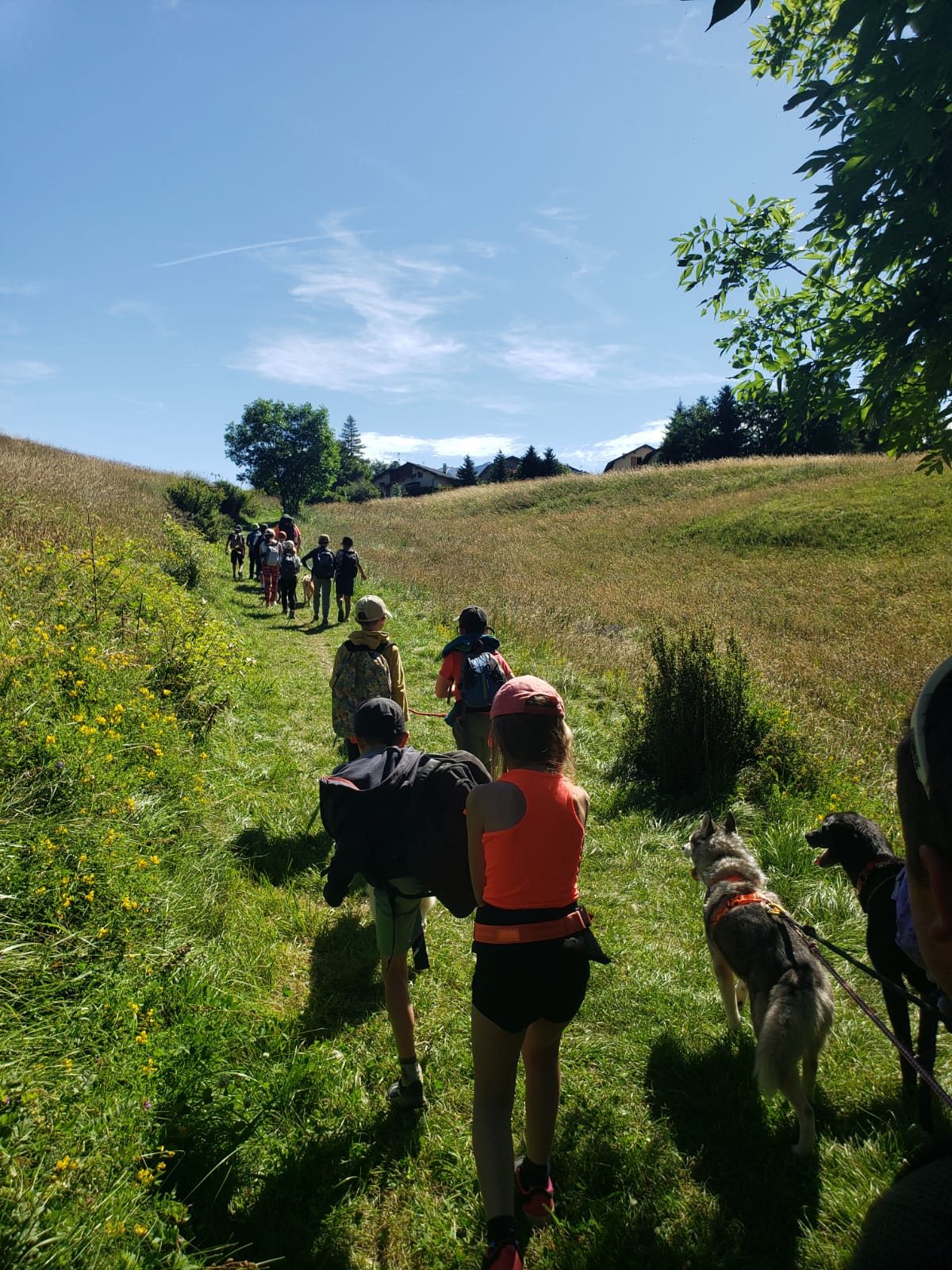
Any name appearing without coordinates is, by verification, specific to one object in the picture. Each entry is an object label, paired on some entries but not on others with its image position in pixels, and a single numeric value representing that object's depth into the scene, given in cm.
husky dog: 284
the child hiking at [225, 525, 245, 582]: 2034
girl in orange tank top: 234
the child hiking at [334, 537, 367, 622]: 1373
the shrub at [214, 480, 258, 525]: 3259
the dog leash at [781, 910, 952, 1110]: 160
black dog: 317
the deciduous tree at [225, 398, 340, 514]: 5825
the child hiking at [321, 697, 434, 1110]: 291
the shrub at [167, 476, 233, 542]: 2405
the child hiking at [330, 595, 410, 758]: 565
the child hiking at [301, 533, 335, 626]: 1336
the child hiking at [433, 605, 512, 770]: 554
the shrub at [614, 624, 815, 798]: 651
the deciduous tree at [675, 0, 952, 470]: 265
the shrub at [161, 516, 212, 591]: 1344
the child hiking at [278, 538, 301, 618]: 1452
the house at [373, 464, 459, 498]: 9881
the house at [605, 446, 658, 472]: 8841
